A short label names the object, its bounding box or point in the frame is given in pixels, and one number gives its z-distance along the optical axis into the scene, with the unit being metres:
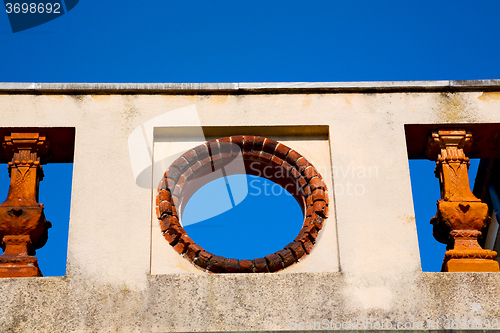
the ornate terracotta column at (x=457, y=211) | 7.45
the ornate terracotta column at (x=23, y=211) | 7.34
